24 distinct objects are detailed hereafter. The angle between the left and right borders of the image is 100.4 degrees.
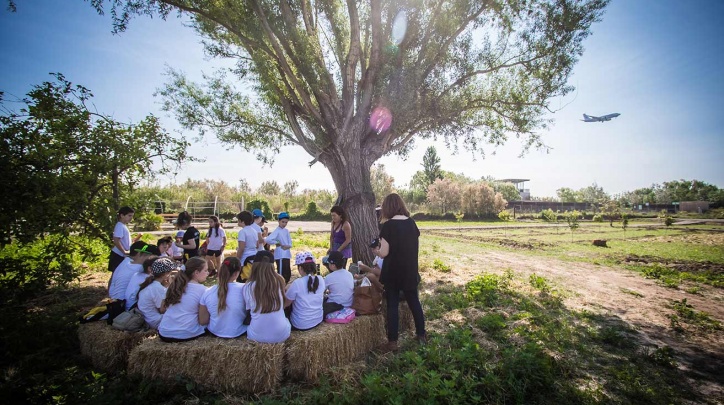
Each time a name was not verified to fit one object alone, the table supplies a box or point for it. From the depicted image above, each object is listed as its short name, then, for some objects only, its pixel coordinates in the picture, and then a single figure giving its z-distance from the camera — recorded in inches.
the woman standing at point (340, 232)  273.1
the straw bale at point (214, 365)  139.1
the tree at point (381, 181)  1801.2
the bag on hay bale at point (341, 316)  170.9
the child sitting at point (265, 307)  146.3
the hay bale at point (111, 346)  156.3
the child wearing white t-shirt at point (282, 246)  272.4
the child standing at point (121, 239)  235.5
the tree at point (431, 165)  2544.3
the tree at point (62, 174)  237.1
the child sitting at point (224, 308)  151.5
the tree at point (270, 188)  2140.6
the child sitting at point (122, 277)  189.3
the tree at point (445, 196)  1889.8
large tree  316.2
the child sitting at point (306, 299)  162.9
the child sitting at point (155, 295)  166.9
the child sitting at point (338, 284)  183.3
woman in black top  173.3
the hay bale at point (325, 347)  147.3
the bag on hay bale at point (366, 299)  182.9
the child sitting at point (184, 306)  148.6
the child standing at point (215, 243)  305.9
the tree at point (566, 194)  3614.7
